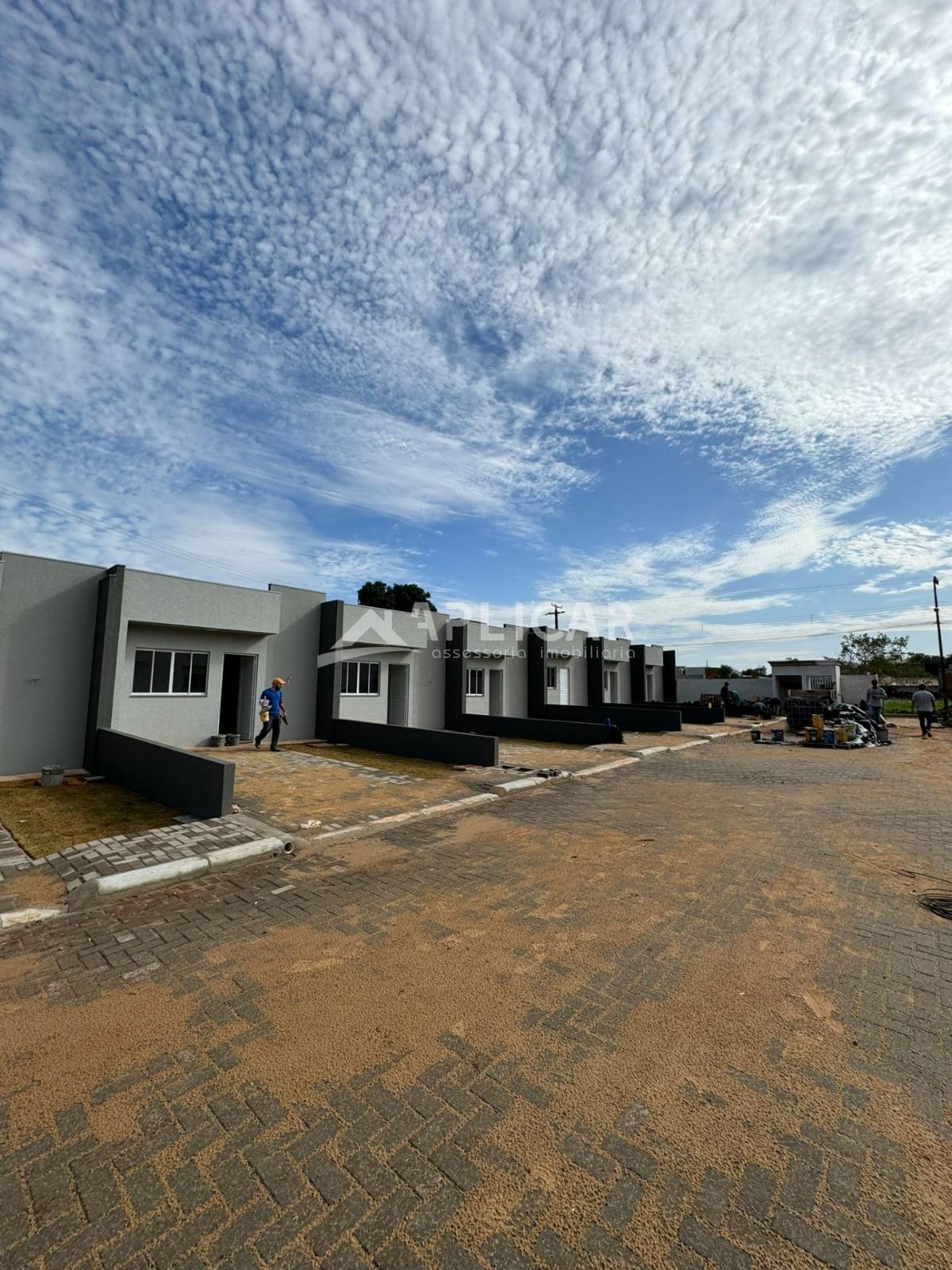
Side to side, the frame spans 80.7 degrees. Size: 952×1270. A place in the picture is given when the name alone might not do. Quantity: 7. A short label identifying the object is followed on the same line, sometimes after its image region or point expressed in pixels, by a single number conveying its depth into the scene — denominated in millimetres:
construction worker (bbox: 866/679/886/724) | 20156
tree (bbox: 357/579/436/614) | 45531
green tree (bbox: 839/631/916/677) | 54906
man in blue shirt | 13297
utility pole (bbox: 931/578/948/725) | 26459
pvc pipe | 5883
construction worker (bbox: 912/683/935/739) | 19766
